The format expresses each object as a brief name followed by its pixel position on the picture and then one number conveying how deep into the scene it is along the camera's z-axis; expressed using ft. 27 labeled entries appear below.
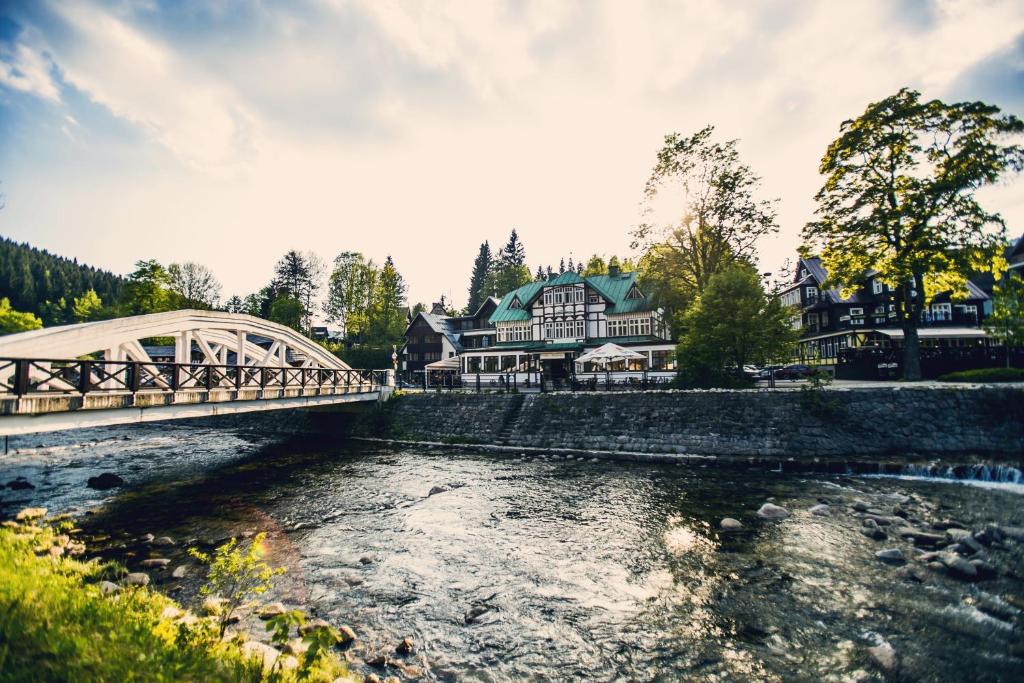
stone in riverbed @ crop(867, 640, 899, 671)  18.24
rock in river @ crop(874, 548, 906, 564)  27.63
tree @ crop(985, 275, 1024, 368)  77.20
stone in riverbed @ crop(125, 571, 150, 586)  24.92
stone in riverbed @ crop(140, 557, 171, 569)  28.27
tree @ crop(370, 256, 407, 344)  180.45
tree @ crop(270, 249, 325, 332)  225.97
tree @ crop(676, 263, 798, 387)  76.43
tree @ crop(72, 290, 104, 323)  231.09
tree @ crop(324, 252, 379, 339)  194.80
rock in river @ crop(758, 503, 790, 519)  36.37
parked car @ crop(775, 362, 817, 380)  111.33
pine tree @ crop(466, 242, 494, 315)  288.10
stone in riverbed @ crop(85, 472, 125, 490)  49.27
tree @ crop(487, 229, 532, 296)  236.63
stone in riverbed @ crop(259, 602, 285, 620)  21.61
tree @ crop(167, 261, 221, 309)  217.36
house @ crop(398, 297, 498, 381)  177.37
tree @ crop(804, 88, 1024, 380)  73.51
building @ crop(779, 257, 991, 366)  115.75
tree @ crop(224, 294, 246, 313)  261.24
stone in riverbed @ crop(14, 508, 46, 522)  35.99
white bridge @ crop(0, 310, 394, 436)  33.60
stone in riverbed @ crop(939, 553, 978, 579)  25.26
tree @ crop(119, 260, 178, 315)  164.76
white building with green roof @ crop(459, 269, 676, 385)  126.72
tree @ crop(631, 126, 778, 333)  103.09
